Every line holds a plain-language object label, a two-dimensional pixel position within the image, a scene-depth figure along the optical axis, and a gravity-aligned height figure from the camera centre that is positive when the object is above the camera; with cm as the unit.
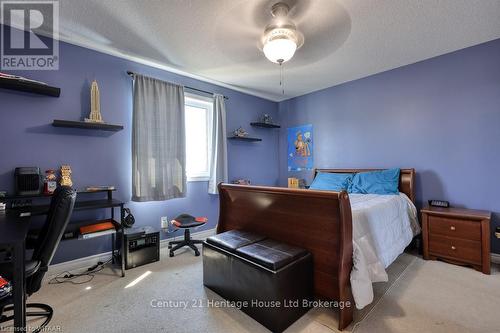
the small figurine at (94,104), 244 +74
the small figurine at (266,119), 420 +95
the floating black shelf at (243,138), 380 +54
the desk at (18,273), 110 -50
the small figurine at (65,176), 227 -4
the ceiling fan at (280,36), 197 +119
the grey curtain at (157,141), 277 +39
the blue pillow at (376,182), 287 -20
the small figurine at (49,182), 217 -10
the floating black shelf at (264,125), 411 +83
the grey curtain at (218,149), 351 +33
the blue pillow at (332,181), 329 -20
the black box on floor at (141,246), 241 -84
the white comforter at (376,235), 151 -61
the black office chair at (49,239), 132 -41
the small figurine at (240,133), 379 +63
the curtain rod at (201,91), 330 +122
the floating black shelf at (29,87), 197 +80
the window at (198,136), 344 +55
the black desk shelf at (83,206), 193 -32
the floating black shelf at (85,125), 221 +49
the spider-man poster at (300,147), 417 +40
